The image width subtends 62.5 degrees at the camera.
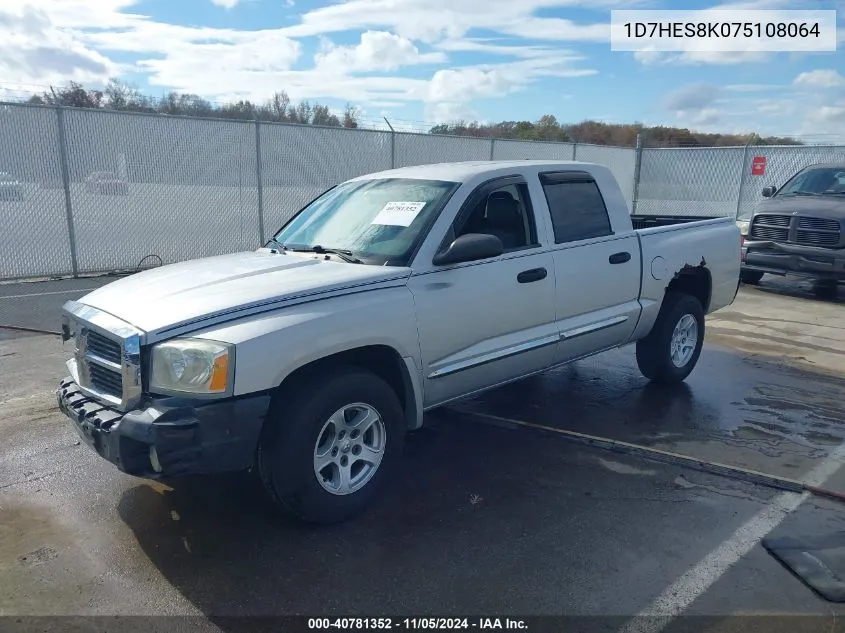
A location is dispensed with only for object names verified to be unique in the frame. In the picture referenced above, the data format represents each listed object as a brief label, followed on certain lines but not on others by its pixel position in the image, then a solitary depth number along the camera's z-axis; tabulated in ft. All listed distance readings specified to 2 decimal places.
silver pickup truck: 10.82
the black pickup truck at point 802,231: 36.17
